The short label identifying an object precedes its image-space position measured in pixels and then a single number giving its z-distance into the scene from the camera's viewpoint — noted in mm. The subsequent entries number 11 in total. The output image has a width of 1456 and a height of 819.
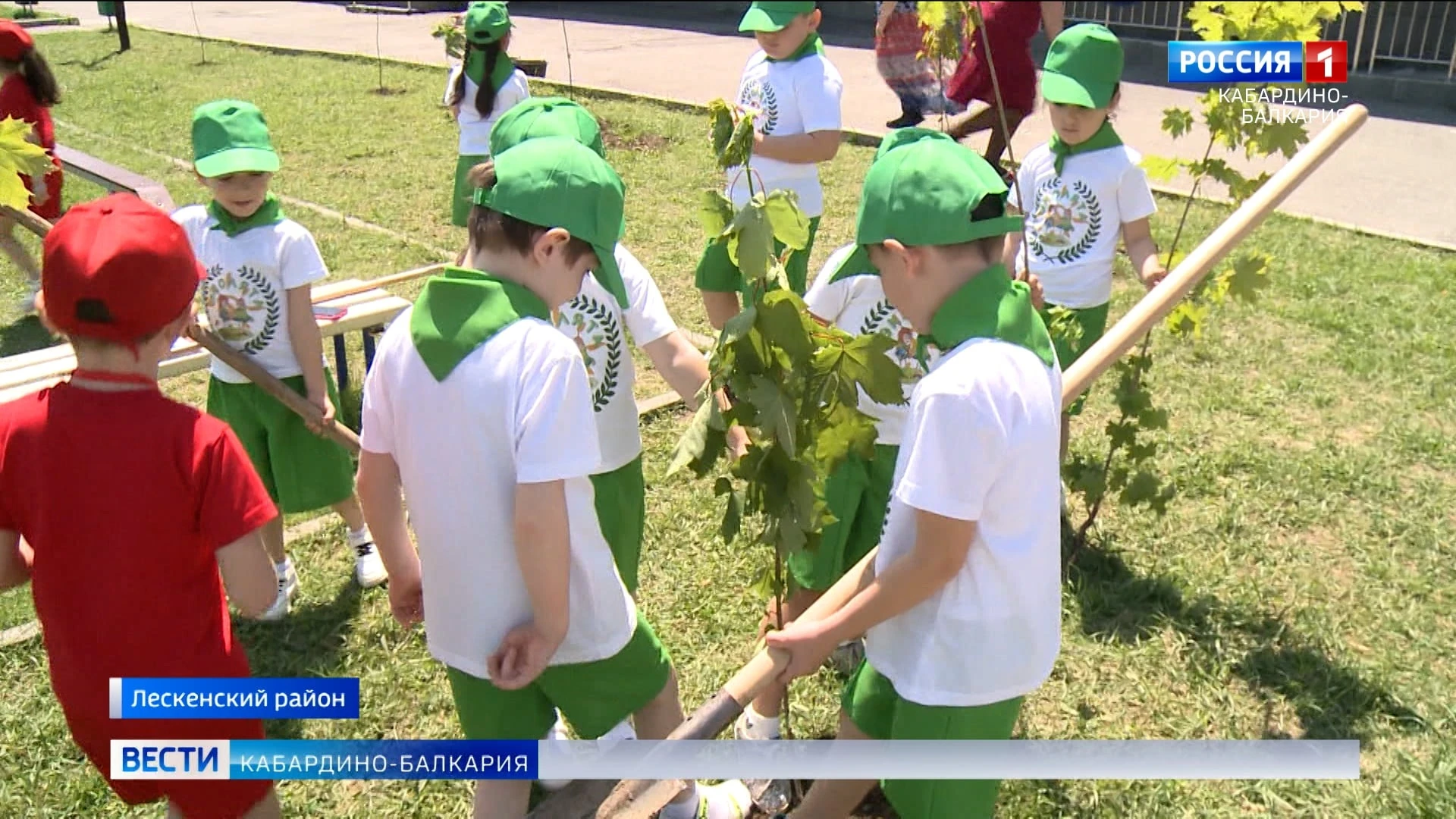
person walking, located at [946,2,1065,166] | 7285
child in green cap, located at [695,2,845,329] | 4410
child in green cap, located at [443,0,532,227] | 5844
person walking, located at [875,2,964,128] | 9758
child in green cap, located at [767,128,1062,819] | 1865
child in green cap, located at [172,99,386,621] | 3332
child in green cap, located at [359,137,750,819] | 1954
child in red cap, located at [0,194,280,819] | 1982
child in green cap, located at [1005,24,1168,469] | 3639
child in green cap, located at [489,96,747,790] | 2660
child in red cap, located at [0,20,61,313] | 5719
